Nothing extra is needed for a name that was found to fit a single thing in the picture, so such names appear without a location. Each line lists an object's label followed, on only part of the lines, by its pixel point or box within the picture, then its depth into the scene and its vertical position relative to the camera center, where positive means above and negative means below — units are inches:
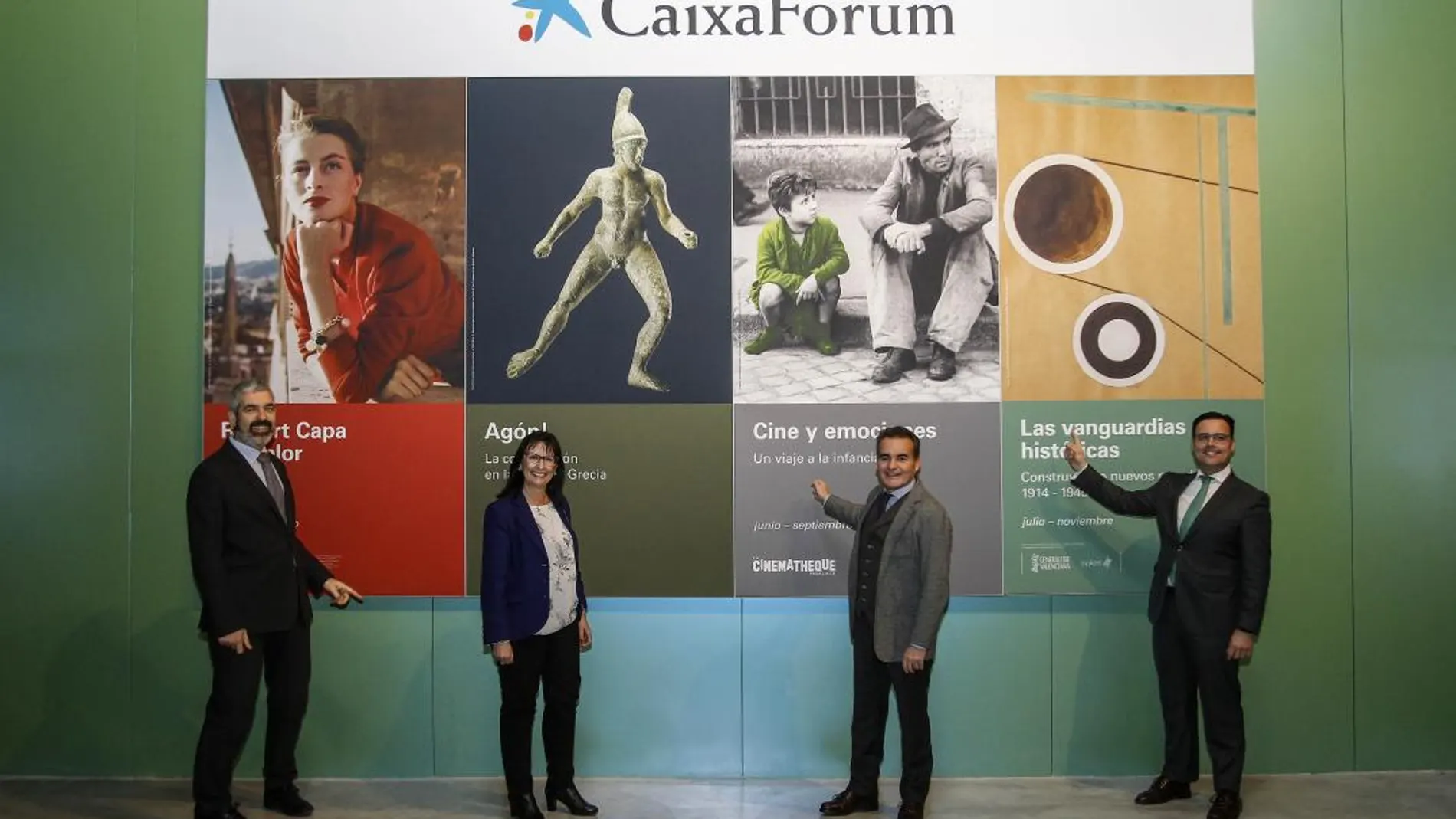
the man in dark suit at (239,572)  167.5 -17.8
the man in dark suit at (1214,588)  179.8 -22.0
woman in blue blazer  172.7 -24.2
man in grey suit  173.0 -22.3
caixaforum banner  200.8 +26.8
